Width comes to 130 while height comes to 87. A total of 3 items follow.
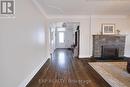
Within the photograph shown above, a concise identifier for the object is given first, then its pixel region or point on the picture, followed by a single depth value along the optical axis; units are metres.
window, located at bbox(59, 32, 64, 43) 7.44
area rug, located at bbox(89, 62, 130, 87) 1.89
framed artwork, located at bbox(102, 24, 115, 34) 3.91
